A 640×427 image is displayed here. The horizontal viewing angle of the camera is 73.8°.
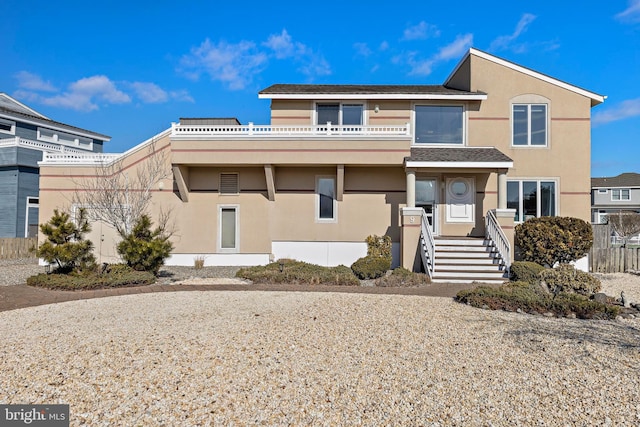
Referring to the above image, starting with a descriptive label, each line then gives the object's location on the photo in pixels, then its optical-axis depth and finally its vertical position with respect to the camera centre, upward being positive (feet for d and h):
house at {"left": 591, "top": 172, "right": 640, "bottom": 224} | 146.82 +13.18
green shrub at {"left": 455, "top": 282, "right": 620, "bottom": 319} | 27.40 -4.76
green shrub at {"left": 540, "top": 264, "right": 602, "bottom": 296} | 34.91 -4.04
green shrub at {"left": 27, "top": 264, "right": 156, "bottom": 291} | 38.22 -5.04
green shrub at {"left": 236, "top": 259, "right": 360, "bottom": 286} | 41.96 -4.73
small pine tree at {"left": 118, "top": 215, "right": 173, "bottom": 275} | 42.70 -2.25
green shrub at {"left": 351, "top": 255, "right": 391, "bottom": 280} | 46.60 -4.23
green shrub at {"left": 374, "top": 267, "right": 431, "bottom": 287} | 41.78 -4.95
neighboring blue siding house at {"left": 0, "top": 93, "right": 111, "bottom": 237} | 76.13 +6.89
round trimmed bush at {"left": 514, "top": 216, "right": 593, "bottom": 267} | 47.37 -0.87
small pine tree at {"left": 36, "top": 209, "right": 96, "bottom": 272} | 40.06 -2.06
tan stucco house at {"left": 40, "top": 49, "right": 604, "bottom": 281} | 55.47 +6.35
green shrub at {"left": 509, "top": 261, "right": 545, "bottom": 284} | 40.63 -3.83
